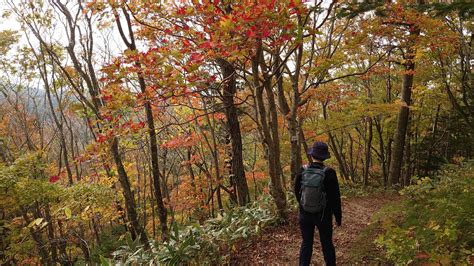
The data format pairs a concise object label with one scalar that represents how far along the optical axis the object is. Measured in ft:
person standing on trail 12.39
